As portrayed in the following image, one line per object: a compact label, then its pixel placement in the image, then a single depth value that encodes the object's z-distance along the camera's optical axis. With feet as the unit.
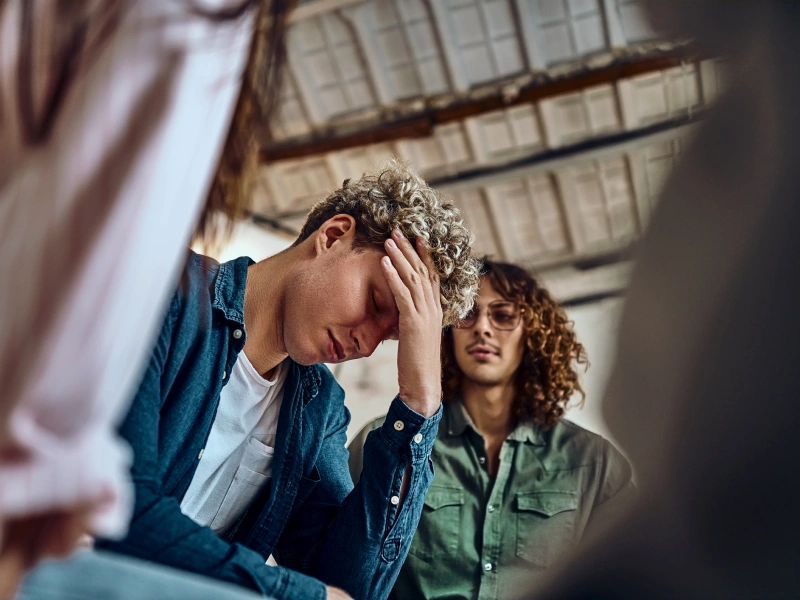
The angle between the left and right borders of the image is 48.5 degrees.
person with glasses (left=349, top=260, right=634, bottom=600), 5.97
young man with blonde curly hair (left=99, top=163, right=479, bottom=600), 4.32
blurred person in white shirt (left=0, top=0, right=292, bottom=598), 1.87
